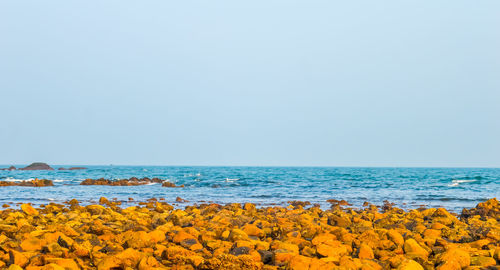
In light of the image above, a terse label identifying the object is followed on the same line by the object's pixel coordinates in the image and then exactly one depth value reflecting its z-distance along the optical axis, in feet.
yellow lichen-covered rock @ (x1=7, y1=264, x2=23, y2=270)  16.24
